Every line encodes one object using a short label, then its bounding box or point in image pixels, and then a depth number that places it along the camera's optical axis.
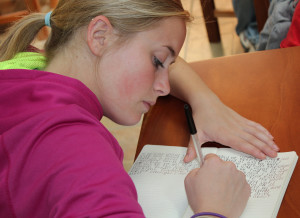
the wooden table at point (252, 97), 0.94
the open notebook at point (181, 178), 0.77
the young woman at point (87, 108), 0.63
